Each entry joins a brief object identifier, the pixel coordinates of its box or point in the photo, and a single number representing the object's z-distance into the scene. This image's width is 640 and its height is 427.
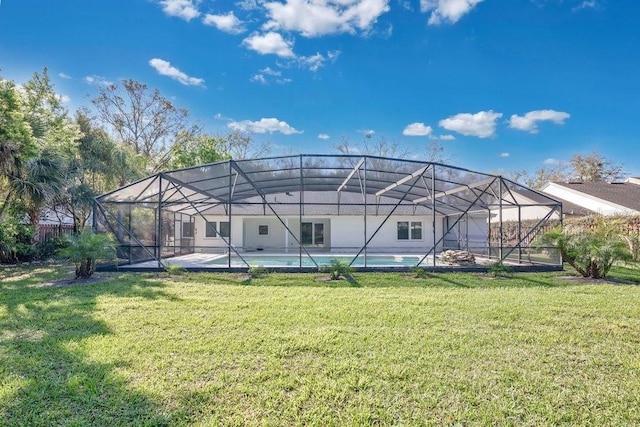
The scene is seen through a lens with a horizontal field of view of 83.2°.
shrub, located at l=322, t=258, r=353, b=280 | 9.84
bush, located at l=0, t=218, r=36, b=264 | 11.51
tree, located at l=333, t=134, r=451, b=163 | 34.22
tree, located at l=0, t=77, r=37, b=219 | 9.47
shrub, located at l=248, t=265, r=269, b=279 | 10.19
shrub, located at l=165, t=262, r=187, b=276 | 10.45
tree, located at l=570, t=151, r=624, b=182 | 37.88
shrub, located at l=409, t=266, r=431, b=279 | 10.03
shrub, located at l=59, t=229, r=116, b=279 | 8.86
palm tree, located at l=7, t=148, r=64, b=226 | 10.57
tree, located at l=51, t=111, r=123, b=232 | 13.66
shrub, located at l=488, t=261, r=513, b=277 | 10.36
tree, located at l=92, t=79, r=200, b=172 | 25.72
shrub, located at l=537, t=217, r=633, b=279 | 9.10
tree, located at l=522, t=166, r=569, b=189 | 40.82
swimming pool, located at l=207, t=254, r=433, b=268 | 15.62
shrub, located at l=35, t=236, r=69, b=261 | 13.57
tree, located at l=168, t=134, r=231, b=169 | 25.12
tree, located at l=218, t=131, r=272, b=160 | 31.53
